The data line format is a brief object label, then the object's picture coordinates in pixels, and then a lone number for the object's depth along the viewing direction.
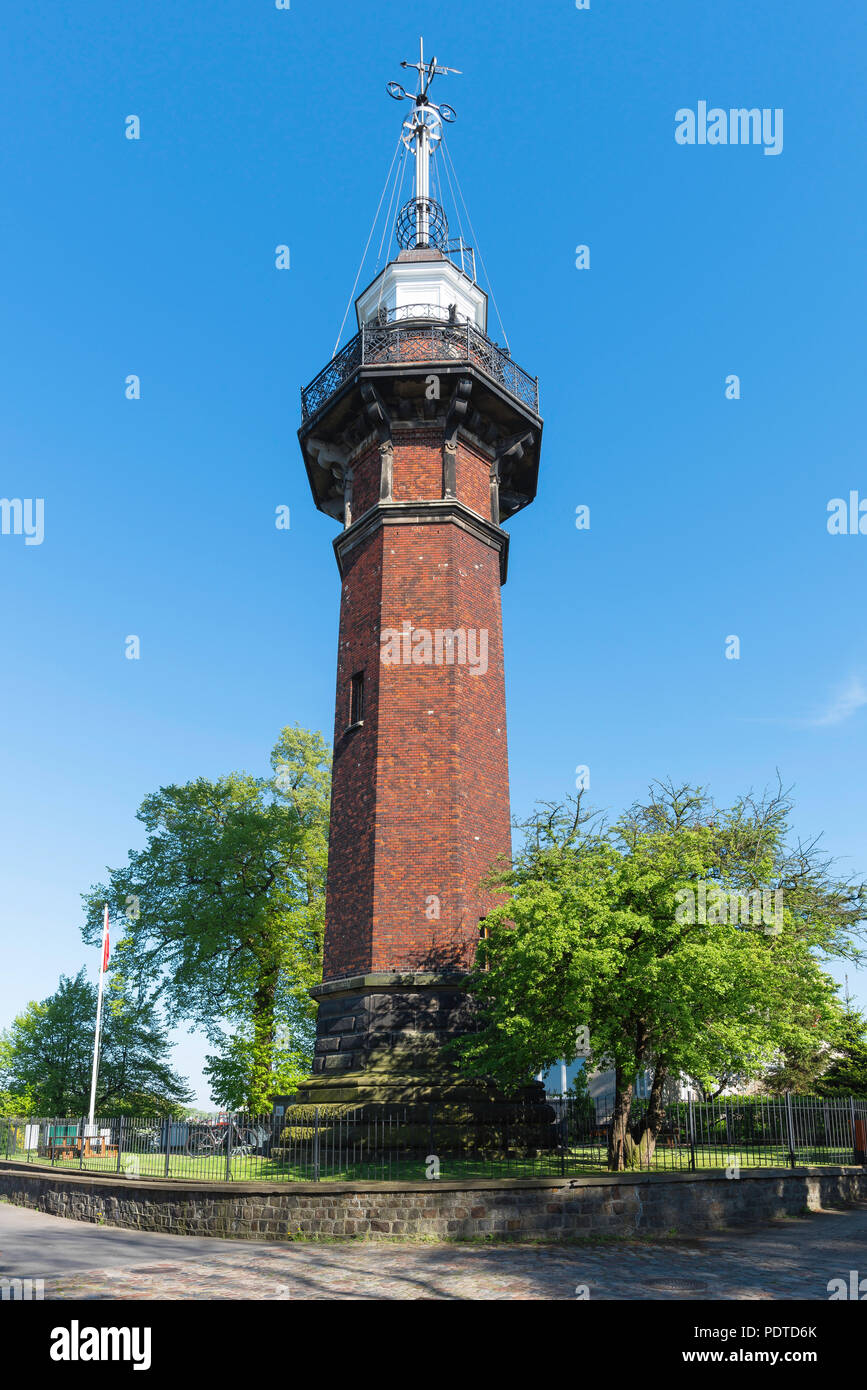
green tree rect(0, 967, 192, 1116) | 44.97
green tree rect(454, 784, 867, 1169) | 13.80
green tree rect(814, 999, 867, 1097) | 30.25
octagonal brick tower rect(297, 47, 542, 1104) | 17.55
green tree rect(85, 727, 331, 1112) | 30.23
